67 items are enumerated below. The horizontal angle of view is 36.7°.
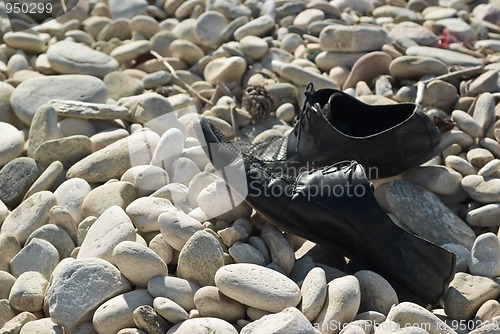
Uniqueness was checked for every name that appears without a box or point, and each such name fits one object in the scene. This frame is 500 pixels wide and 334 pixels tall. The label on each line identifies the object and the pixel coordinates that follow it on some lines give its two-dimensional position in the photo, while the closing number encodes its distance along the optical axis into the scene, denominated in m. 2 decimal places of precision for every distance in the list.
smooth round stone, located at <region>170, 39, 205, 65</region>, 3.31
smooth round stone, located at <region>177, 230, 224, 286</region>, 1.81
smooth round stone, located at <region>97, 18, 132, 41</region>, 3.56
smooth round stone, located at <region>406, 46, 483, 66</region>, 2.94
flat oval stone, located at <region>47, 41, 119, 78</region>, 3.03
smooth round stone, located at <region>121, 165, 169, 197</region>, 2.18
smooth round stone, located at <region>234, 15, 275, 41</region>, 3.35
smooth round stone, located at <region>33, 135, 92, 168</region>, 2.42
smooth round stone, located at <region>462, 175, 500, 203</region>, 2.24
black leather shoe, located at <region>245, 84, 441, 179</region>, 2.16
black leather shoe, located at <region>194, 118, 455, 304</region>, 1.86
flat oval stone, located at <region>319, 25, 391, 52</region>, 3.05
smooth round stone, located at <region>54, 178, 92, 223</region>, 2.18
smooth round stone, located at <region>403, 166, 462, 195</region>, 2.29
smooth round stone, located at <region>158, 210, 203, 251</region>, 1.88
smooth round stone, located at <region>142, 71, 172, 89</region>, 3.06
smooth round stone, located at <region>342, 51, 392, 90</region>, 2.91
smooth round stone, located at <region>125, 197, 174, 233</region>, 1.98
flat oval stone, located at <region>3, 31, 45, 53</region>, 3.29
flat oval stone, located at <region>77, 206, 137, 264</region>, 1.88
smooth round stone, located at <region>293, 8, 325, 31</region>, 3.40
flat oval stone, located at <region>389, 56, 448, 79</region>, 2.80
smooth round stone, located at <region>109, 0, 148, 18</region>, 3.70
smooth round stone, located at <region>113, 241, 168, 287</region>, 1.77
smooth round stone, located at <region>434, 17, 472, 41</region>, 3.29
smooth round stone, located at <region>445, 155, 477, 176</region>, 2.35
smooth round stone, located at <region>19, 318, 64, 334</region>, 1.74
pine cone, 2.82
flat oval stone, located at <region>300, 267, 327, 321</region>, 1.70
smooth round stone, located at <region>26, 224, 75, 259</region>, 2.05
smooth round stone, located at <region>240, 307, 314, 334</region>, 1.58
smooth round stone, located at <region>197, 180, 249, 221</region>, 2.02
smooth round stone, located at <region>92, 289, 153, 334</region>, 1.71
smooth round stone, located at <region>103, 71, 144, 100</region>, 2.93
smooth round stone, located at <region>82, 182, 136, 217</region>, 2.12
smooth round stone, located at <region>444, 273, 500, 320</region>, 1.88
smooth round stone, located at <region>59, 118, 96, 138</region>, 2.55
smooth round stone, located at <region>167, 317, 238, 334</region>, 1.63
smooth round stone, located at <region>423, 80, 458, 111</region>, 2.70
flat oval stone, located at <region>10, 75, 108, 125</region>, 2.70
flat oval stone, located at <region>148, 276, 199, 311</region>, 1.75
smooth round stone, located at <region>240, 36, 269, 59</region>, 3.19
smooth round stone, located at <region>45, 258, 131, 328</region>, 1.73
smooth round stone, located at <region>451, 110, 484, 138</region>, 2.49
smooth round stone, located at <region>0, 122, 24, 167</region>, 2.49
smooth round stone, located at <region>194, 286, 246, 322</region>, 1.72
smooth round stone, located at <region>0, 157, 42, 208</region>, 2.36
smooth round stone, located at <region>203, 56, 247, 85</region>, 3.09
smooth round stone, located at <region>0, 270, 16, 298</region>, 1.93
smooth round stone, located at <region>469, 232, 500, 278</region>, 2.02
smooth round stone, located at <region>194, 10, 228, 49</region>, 3.40
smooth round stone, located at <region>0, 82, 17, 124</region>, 2.73
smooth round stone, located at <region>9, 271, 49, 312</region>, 1.84
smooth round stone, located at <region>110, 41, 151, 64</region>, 3.28
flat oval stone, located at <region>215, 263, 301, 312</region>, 1.69
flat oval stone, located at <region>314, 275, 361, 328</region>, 1.68
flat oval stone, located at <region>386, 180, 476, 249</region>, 2.17
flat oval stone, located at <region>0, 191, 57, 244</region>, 2.13
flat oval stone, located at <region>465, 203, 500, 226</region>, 2.20
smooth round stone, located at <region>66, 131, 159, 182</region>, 2.30
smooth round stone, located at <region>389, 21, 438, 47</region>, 3.15
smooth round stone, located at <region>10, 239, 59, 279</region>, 1.98
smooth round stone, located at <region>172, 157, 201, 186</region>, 2.23
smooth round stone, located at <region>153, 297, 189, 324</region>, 1.68
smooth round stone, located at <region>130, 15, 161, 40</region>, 3.53
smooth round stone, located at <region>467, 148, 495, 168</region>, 2.39
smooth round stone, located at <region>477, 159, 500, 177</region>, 2.32
